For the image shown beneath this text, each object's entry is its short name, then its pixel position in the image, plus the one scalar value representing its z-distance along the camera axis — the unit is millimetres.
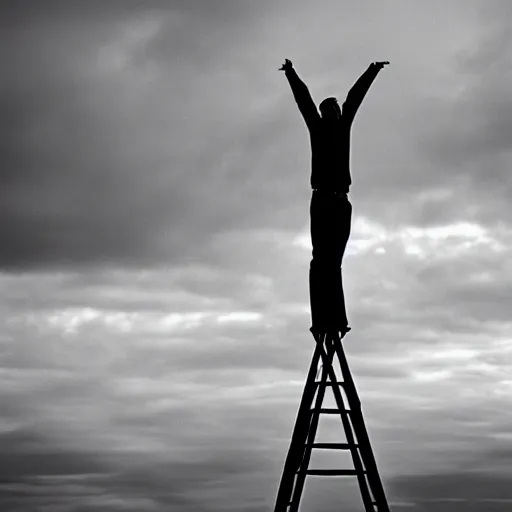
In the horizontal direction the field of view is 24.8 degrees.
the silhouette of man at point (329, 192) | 19859
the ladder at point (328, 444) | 19000
